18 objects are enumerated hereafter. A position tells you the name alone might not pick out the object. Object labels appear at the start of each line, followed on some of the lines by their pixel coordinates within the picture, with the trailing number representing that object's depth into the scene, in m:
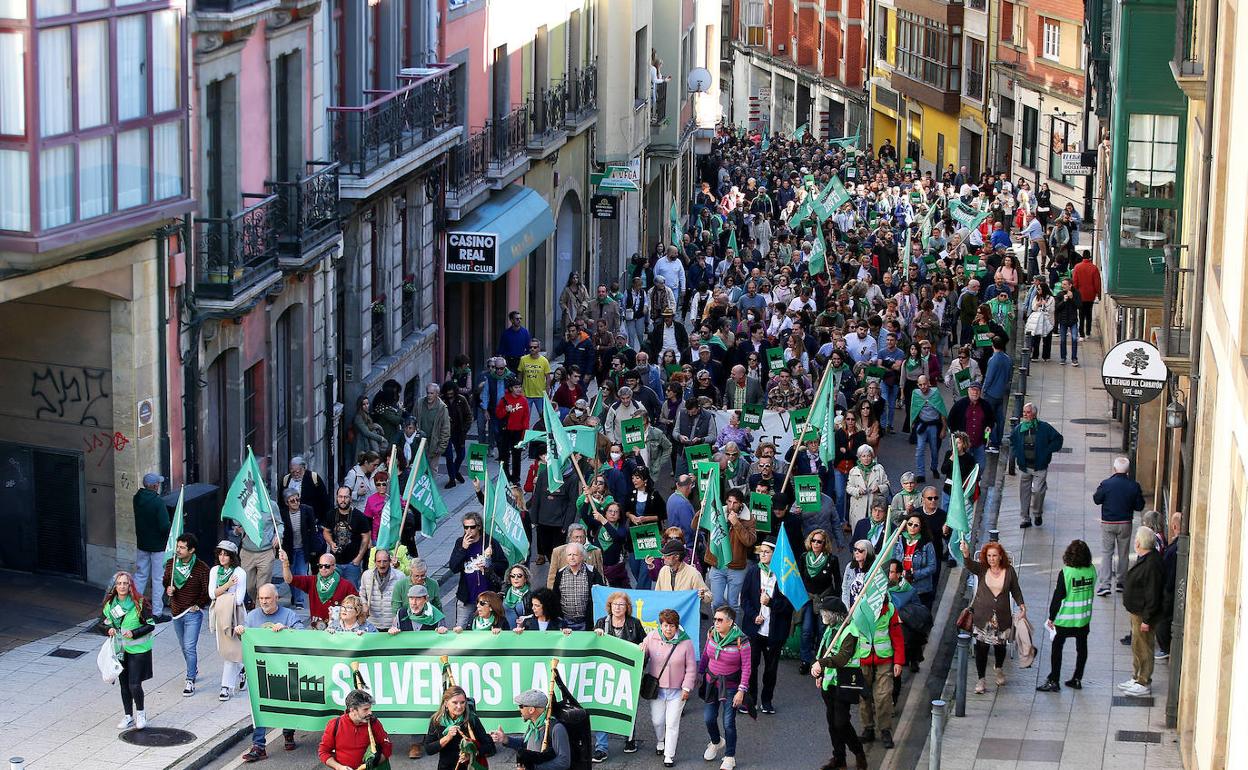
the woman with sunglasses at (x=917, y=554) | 20.83
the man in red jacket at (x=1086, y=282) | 38.62
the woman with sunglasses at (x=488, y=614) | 18.41
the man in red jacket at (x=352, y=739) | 15.88
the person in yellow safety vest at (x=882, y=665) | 18.55
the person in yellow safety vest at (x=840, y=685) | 17.94
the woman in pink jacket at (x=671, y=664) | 18.12
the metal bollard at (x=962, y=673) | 19.53
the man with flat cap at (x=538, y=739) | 15.92
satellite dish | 58.34
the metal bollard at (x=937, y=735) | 16.98
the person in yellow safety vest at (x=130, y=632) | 18.66
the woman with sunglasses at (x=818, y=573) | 20.53
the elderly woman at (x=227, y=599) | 19.11
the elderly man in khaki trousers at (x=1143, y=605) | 20.38
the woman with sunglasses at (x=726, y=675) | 18.25
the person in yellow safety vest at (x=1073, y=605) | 20.23
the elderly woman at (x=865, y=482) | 23.86
